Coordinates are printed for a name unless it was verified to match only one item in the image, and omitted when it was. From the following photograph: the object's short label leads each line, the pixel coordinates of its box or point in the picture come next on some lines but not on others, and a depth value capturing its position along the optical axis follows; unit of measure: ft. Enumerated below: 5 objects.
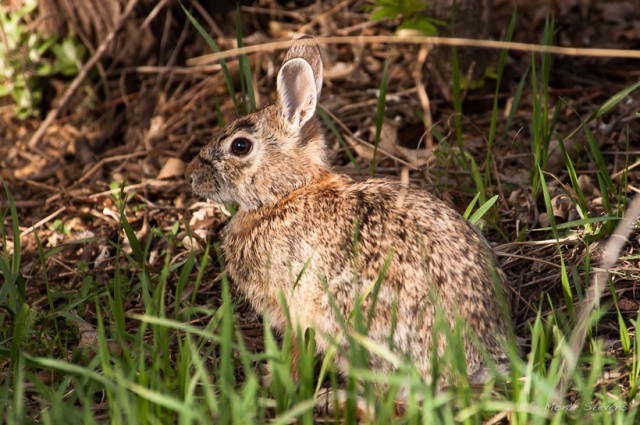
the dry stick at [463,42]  27.04
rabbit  24.40
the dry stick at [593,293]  21.11
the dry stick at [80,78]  44.07
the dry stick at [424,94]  37.04
